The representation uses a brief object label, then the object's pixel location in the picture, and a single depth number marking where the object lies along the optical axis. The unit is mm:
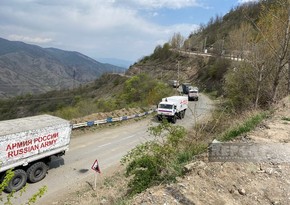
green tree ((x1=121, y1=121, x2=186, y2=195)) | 7398
